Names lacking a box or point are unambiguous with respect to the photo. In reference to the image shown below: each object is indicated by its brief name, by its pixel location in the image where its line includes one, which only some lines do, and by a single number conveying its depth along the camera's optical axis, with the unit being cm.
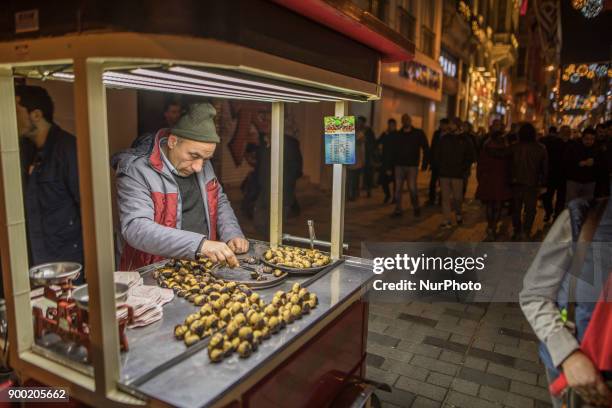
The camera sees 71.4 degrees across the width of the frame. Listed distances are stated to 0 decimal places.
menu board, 272
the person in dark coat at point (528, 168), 747
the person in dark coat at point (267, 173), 748
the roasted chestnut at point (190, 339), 170
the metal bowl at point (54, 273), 167
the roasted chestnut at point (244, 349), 161
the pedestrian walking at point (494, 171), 776
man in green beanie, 242
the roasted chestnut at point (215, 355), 158
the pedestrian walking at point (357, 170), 1104
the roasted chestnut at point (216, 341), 163
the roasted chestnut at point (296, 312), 197
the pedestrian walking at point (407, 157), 966
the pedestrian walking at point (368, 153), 1117
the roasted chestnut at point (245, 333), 168
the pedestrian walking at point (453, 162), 844
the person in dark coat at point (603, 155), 762
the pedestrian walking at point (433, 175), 1077
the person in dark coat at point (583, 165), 781
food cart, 123
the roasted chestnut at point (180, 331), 175
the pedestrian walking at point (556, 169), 888
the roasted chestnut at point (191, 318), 182
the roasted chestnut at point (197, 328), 175
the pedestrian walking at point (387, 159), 1026
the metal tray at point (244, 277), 233
